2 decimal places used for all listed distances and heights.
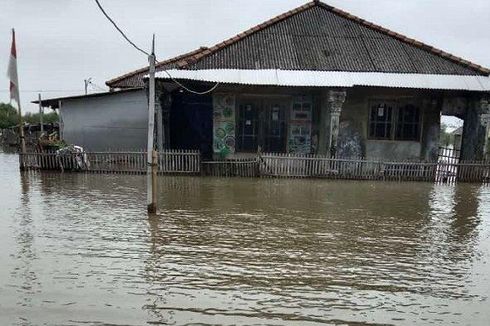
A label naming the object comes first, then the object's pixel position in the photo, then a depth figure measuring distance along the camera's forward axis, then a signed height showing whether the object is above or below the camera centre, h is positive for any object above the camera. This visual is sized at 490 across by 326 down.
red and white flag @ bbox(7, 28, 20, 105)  14.33 +1.52
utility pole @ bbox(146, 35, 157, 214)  8.24 -0.66
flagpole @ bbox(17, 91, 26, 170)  14.47 -0.86
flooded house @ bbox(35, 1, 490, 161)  15.21 +1.04
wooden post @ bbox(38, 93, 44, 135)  21.85 +0.54
